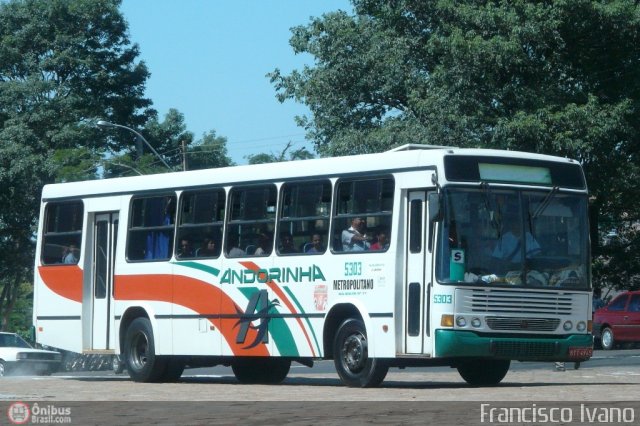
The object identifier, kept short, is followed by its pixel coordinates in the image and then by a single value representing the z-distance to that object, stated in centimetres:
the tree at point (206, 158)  6637
